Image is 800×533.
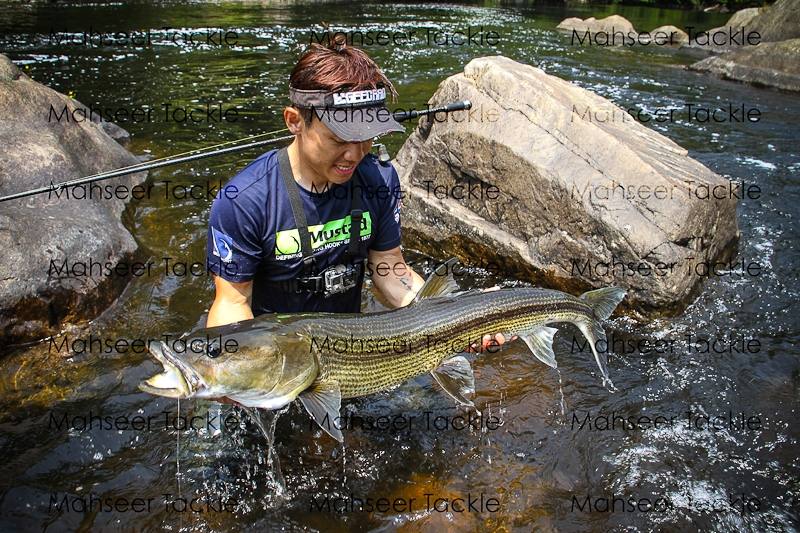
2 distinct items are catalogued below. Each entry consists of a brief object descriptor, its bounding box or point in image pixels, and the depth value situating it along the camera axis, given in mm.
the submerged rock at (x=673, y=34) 22594
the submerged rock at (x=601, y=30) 21812
